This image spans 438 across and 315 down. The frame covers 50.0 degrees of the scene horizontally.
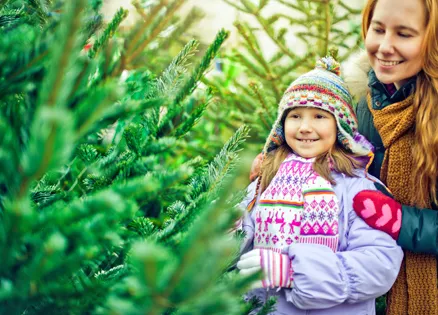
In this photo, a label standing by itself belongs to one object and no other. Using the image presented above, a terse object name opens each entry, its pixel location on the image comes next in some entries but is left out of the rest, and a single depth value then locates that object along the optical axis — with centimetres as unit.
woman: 190
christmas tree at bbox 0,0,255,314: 51
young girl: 177
